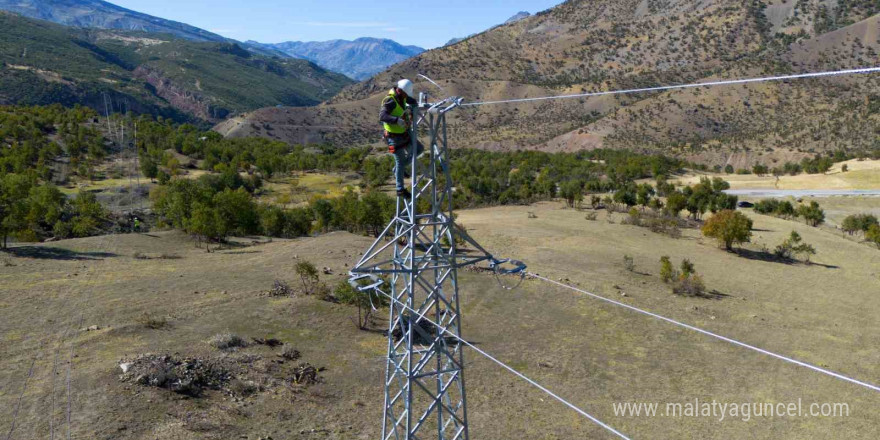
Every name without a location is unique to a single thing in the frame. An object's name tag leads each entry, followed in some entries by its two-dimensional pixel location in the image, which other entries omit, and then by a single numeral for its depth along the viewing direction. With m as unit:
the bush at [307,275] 28.50
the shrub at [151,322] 23.34
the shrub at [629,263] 36.30
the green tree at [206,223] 38.66
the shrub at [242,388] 18.94
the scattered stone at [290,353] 21.86
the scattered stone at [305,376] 20.28
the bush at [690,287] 32.16
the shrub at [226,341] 21.77
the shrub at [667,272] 33.59
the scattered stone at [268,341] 22.73
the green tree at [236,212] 41.41
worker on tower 8.78
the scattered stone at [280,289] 28.55
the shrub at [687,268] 34.34
